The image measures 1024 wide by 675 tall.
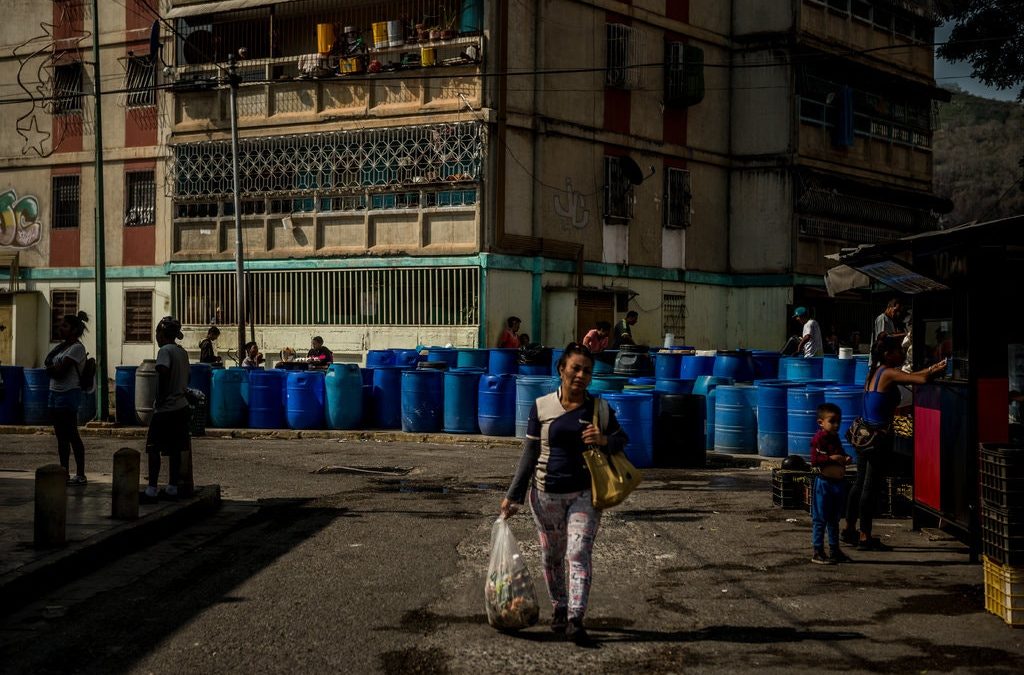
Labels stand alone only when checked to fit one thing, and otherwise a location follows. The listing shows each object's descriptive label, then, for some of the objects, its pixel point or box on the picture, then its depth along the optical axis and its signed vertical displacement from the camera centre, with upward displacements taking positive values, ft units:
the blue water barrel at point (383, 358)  75.61 -0.43
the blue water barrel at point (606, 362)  65.72 -0.61
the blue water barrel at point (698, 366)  64.54 -0.82
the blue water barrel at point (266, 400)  65.05 -2.63
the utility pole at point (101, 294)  67.82 +3.28
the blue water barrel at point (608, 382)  55.11 -1.43
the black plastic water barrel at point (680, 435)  50.85 -3.58
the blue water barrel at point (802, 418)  49.42 -2.79
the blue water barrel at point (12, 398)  69.92 -2.70
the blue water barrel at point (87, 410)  69.92 -3.45
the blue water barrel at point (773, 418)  51.57 -2.90
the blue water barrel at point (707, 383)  55.83 -1.51
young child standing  29.07 -3.45
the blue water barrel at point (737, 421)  53.47 -3.16
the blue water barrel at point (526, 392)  55.62 -1.93
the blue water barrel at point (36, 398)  69.51 -2.68
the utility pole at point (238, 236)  86.74 +8.32
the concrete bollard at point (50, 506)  28.73 -3.71
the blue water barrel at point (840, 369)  59.16 -0.92
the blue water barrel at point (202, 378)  66.18 -1.46
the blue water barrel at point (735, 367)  63.31 -0.86
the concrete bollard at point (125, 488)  33.22 -3.77
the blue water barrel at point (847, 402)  47.47 -2.04
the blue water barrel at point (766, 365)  64.75 -0.79
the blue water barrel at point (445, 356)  71.46 -0.29
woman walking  21.86 -2.29
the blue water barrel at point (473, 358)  70.18 -0.41
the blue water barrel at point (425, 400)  61.98 -2.52
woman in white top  39.83 -0.91
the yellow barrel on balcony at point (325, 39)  91.45 +23.76
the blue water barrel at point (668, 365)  65.46 -0.78
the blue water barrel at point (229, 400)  65.72 -2.65
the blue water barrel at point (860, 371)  56.80 -0.98
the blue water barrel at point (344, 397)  64.03 -2.43
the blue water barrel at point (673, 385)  54.80 -1.56
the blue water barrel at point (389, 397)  64.59 -2.46
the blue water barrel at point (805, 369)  60.75 -0.93
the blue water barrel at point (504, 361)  69.36 -0.58
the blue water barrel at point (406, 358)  73.40 -0.42
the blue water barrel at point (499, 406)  59.77 -2.73
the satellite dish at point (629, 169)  96.07 +14.52
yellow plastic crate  22.82 -4.65
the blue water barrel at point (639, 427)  50.47 -3.20
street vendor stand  27.94 +0.06
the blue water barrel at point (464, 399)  60.75 -2.43
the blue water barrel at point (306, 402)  64.69 -2.72
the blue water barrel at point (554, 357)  66.44 -0.34
